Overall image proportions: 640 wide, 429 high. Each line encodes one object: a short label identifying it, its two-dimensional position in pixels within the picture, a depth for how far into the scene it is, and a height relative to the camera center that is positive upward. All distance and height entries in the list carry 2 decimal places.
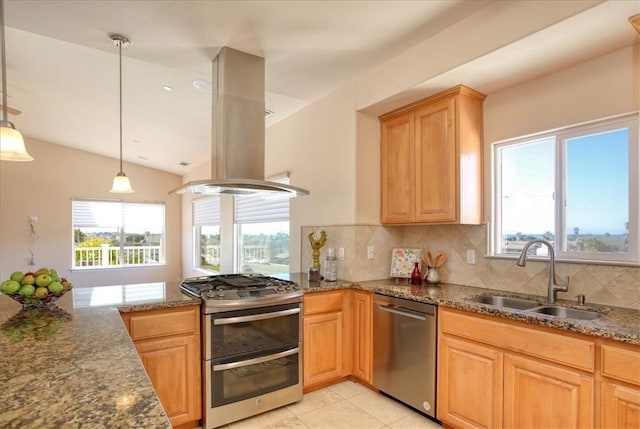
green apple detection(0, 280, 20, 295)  1.76 -0.37
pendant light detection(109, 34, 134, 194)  3.30 +0.28
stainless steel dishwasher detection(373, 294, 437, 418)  2.38 -0.98
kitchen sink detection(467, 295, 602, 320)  2.05 -0.59
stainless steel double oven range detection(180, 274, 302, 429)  2.29 -0.91
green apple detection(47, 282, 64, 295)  1.87 -0.39
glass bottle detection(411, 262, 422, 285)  2.98 -0.53
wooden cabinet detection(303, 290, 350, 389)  2.78 -1.01
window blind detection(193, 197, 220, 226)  6.20 +0.05
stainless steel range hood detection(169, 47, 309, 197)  2.66 +0.71
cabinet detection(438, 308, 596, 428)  1.70 -0.87
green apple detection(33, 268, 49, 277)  1.89 -0.31
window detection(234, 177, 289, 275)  4.33 -0.28
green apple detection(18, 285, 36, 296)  1.79 -0.39
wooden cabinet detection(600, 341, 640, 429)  1.52 -0.76
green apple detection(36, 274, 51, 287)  1.85 -0.34
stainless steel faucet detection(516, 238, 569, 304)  2.20 -0.40
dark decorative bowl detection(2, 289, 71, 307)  1.81 -0.45
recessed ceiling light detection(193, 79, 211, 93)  3.31 +1.23
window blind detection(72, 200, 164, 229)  6.78 -0.02
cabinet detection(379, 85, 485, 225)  2.62 +0.43
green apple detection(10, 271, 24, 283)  1.82 -0.32
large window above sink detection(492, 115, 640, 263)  2.12 +0.15
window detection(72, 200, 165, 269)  6.78 -0.40
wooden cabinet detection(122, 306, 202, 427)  2.14 -0.87
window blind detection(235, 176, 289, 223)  4.28 +0.06
